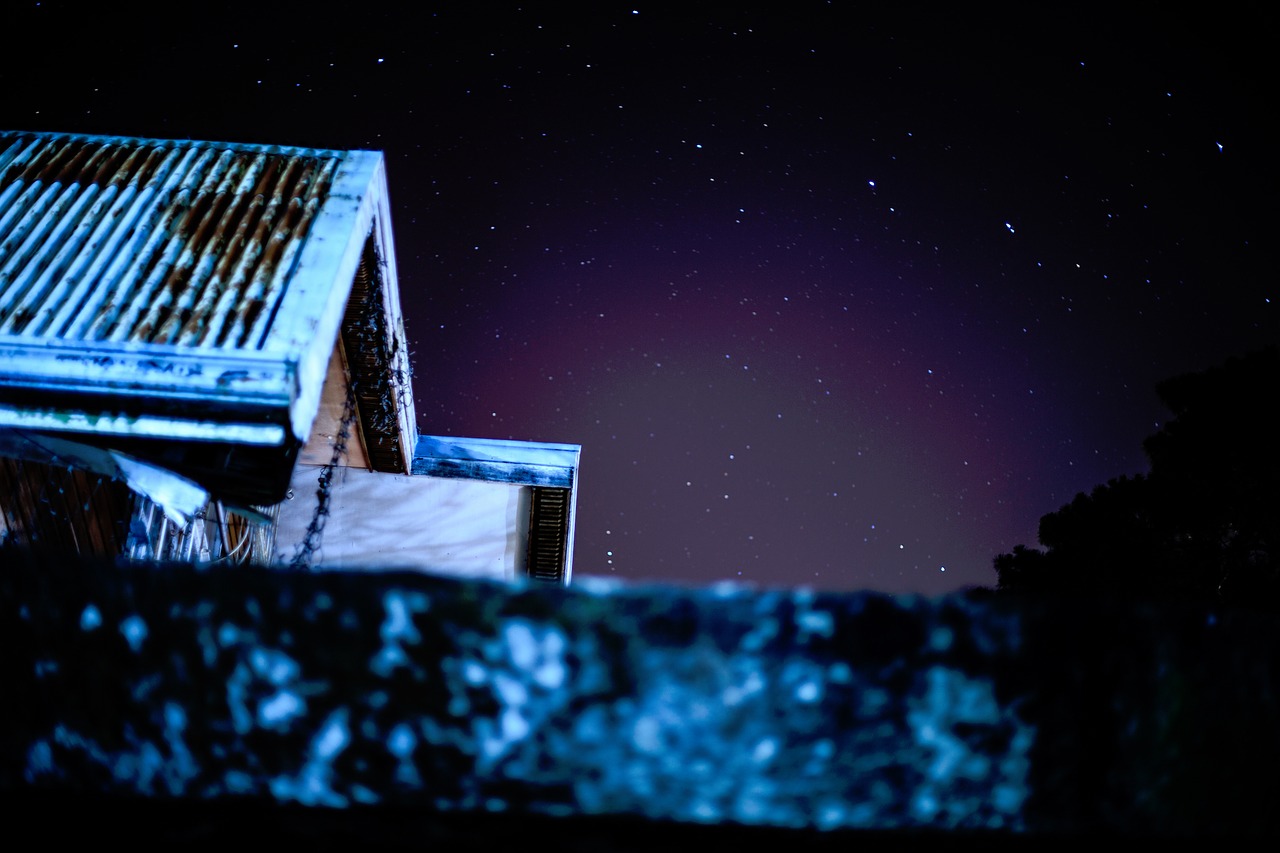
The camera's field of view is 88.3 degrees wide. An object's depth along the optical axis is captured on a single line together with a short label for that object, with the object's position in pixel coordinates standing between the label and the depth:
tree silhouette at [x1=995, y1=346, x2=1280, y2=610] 11.42
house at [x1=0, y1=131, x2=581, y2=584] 3.60
